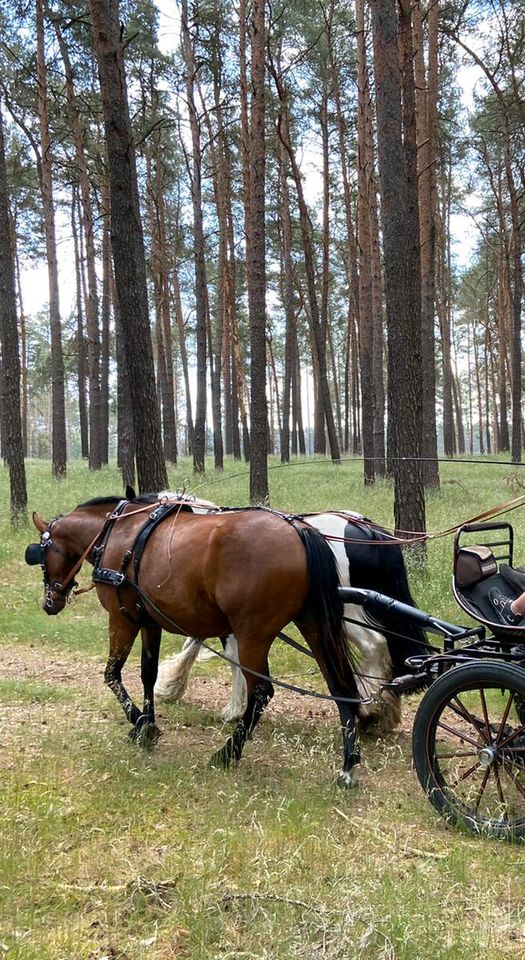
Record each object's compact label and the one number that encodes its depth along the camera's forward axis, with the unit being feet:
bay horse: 13.25
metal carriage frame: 10.69
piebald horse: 15.02
